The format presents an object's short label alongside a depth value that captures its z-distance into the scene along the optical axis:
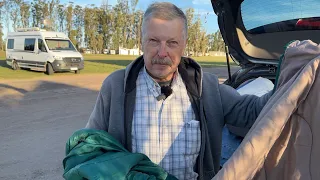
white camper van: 16.83
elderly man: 1.74
